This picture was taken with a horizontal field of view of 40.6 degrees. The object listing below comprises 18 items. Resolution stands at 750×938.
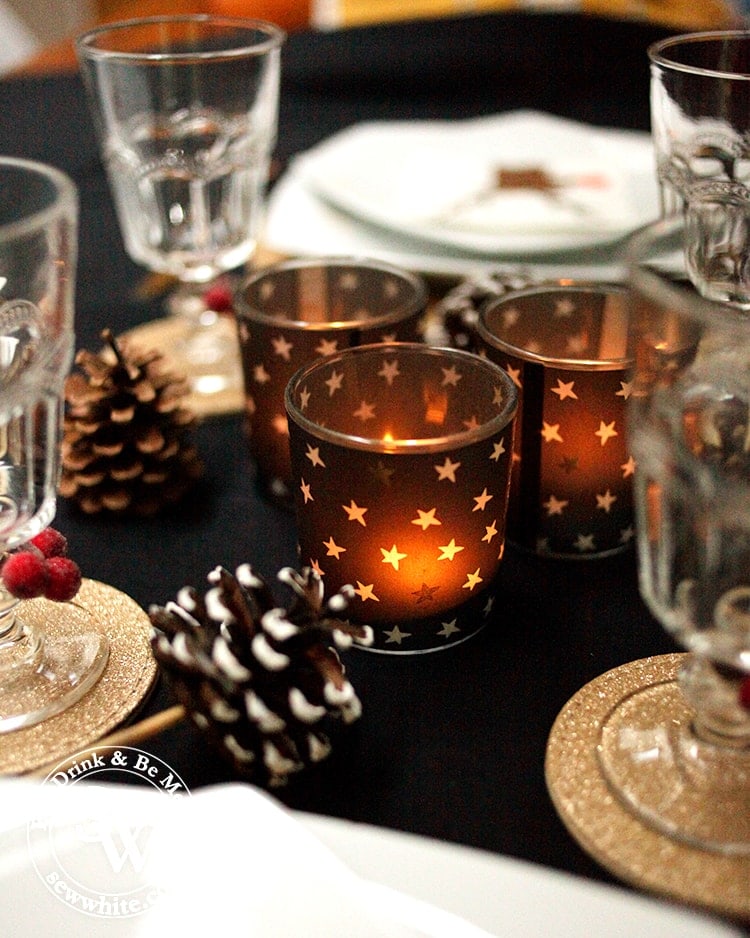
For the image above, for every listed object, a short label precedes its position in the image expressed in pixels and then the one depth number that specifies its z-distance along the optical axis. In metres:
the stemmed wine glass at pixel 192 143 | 0.73
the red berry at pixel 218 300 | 0.84
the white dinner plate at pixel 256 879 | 0.33
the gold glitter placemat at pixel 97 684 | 0.44
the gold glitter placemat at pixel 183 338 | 0.76
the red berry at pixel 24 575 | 0.46
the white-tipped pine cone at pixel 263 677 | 0.41
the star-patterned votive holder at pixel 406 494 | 0.47
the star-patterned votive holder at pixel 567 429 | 0.54
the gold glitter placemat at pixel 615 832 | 0.37
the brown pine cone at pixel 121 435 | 0.62
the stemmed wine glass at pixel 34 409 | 0.43
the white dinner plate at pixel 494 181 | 0.86
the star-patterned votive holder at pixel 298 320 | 0.58
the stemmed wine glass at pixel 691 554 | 0.36
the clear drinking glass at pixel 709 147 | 0.52
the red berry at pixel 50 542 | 0.50
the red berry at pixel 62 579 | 0.48
